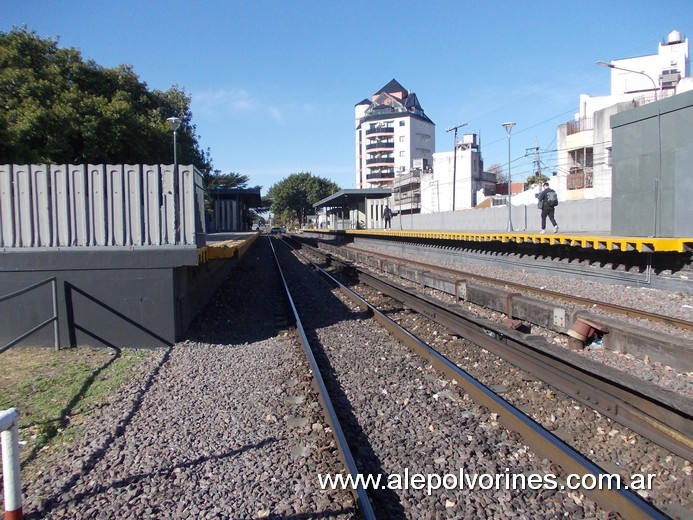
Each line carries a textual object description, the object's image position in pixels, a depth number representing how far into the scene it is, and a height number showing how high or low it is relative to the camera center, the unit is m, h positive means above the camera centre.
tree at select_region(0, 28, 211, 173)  16.83 +4.49
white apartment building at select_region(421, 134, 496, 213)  69.19 +6.89
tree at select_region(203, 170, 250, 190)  58.29 +7.74
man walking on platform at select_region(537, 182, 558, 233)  18.88 +1.12
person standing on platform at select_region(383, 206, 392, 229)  44.47 +1.39
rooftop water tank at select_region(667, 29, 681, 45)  51.81 +19.29
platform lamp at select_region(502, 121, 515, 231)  27.86 +5.84
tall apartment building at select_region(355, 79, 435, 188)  122.62 +22.43
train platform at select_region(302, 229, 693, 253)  11.16 -0.29
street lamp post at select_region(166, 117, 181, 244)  7.68 +0.48
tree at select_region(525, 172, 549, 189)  83.98 +8.60
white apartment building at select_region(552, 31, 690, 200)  39.84 +8.99
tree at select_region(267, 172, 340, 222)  101.81 +8.54
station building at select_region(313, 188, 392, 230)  51.62 +3.03
